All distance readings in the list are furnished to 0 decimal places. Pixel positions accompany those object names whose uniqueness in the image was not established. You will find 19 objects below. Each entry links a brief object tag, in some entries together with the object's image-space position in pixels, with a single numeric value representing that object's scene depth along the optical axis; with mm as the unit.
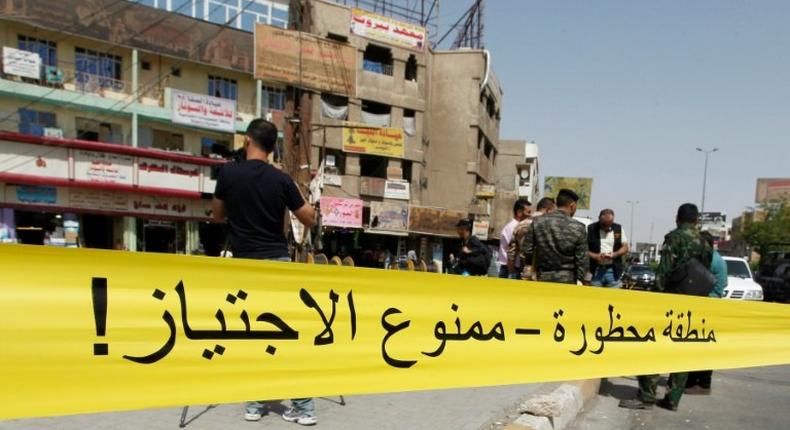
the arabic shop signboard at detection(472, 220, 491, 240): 30219
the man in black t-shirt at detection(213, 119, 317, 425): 3125
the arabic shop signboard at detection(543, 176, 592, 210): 56562
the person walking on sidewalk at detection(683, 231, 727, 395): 5062
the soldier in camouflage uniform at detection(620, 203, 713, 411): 4402
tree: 43500
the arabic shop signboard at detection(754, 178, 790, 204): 77812
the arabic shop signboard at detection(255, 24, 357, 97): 18438
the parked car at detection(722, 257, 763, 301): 11406
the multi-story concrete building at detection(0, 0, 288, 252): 19234
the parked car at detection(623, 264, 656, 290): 20422
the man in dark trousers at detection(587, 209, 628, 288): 6355
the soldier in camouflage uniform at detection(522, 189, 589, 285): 4473
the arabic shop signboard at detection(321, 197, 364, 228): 24312
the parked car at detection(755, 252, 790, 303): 13336
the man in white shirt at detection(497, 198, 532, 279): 6242
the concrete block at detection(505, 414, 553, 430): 3385
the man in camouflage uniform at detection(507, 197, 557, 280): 5550
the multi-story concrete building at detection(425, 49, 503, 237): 28984
